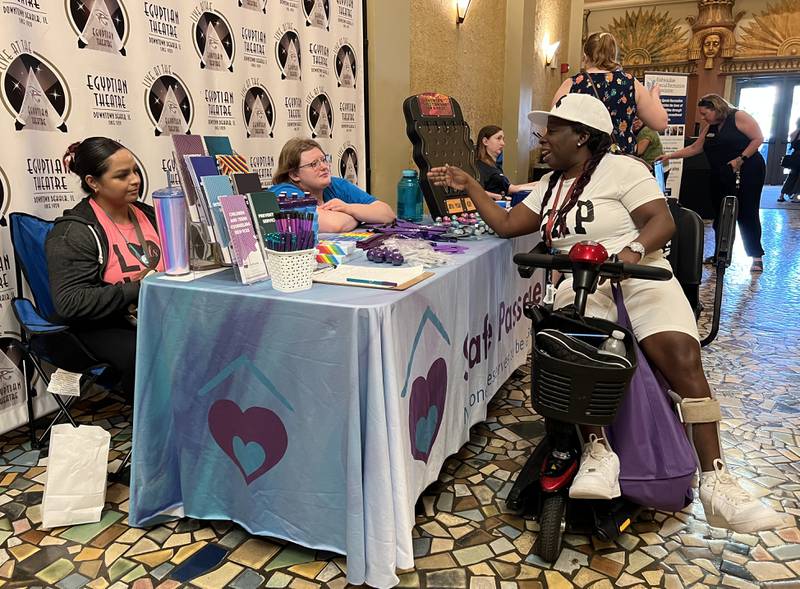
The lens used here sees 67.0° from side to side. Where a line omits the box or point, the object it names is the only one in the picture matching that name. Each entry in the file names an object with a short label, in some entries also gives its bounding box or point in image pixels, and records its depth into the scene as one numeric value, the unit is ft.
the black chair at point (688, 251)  7.12
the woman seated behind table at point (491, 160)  13.76
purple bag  5.71
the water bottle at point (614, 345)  5.34
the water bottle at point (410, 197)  9.64
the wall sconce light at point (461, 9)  17.83
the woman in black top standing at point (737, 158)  17.58
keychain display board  8.89
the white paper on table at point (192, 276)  5.61
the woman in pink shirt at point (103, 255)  6.86
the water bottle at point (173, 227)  5.56
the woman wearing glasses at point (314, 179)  8.38
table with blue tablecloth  4.89
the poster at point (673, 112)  26.61
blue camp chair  7.00
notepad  5.44
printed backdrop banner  7.47
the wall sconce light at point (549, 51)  26.07
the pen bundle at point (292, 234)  5.15
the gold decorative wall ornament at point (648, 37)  40.70
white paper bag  6.15
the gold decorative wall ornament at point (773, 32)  38.22
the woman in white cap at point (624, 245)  5.60
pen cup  5.16
